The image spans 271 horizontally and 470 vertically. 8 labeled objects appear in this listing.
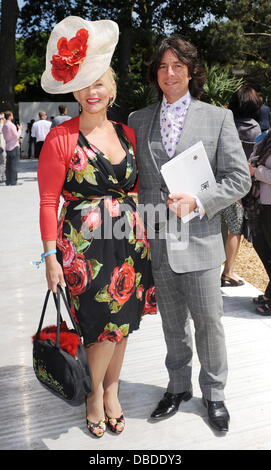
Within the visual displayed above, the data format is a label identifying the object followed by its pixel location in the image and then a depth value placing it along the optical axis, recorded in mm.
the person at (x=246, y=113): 5016
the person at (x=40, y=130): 16578
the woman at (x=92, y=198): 2652
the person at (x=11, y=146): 14102
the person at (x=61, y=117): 12938
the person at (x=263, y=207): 4375
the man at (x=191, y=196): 2764
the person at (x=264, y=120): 7174
